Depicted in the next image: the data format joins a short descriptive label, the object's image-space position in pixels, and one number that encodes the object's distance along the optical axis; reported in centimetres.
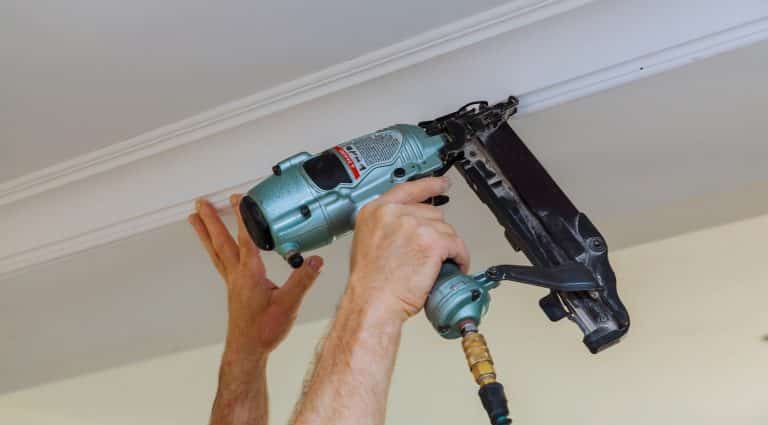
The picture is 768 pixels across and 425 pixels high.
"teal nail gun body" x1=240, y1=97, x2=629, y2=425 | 90
